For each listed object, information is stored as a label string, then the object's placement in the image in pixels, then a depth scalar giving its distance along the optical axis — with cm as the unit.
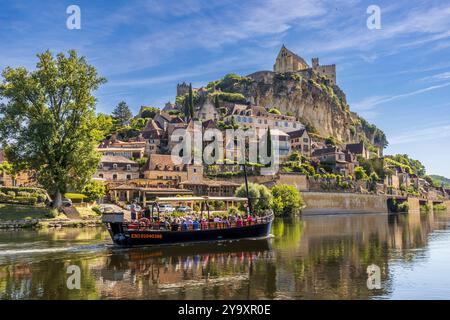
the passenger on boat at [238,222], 3912
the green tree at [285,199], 7650
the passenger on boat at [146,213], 3706
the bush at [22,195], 5484
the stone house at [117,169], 8406
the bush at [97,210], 5866
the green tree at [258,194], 6806
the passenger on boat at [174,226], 3491
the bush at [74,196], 6325
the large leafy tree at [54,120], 4903
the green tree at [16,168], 5022
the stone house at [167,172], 8375
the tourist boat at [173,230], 3244
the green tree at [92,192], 6309
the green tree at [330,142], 14400
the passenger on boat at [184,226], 3547
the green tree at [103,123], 5221
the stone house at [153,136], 10388
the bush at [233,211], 6278
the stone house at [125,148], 9781
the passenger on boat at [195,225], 3609
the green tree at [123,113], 13300
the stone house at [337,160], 11075
